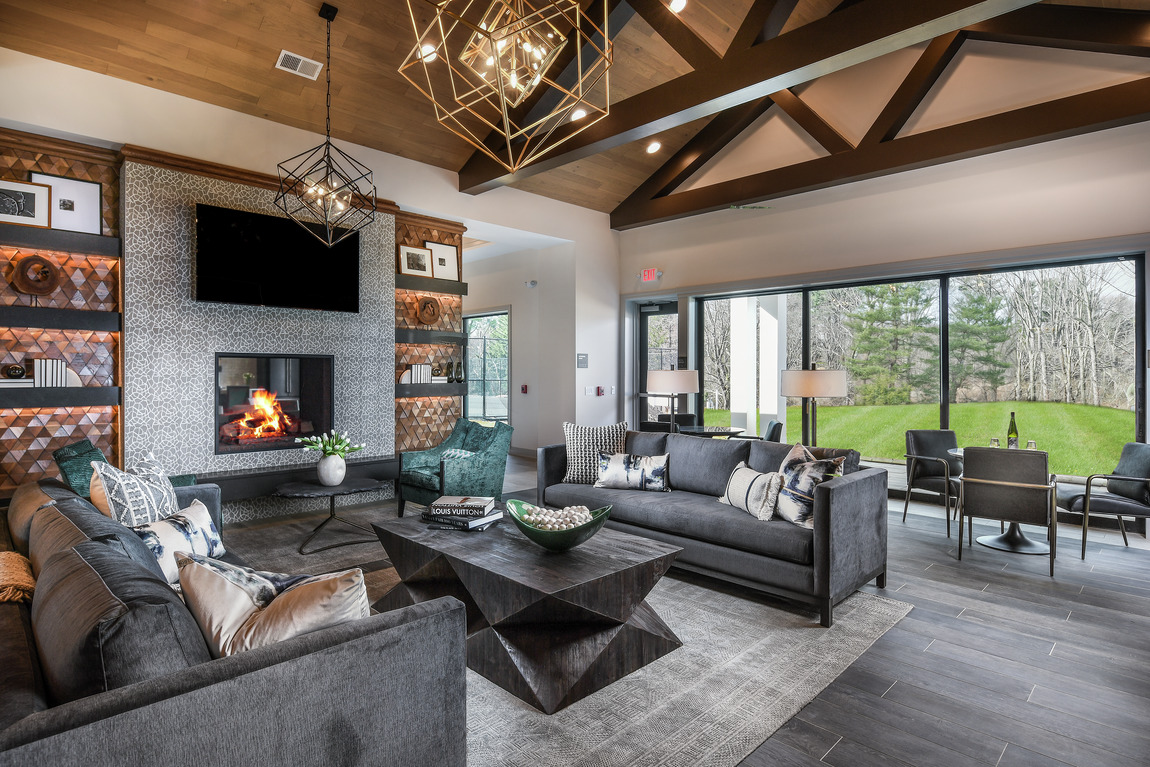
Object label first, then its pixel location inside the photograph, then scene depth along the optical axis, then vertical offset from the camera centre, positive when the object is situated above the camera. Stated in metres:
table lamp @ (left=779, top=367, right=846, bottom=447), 4.62 -0.05
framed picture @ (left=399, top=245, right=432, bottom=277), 6.30 +1.24
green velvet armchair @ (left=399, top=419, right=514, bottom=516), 4.84 -0.74
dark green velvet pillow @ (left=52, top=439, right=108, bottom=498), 3.05 -0.44
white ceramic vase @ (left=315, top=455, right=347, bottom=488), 4.52 -0.69
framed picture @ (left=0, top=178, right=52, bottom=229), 4.13 +1.21
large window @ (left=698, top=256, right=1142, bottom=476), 5.11 +0.22
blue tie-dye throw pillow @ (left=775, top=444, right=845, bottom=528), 3.31 -0.61
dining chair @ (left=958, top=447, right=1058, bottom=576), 3.86 -0.72
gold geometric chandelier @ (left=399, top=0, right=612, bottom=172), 1.69 +2.28
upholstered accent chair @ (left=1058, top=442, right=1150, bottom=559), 3.93 -0.78
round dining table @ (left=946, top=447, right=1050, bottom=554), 4.30 -1.21
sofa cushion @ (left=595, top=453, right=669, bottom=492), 4.29 -0.68
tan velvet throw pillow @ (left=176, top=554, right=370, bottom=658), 1.35 -0.54
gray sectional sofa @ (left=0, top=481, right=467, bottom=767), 1.01 -0.59
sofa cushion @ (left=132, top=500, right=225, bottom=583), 2.32 -0.65
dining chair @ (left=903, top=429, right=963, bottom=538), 5.03 -0.66
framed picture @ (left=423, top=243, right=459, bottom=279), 6.58 +1.29
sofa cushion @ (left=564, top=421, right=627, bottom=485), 4.59 -0.54
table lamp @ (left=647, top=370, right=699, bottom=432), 5.50 -0.04
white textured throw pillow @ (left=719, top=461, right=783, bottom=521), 3.44 -0.67
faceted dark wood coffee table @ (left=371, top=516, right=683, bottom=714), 2.41 -0.99
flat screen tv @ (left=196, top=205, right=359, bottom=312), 4.83 +0.98
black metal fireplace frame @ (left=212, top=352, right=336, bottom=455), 4.99 -0.05
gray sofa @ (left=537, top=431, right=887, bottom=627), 3.08 -0.85
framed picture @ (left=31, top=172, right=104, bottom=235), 4.32 +1.27
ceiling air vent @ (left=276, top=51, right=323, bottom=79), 4.66 +2.46
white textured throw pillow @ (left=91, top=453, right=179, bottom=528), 2.61 -0.53
